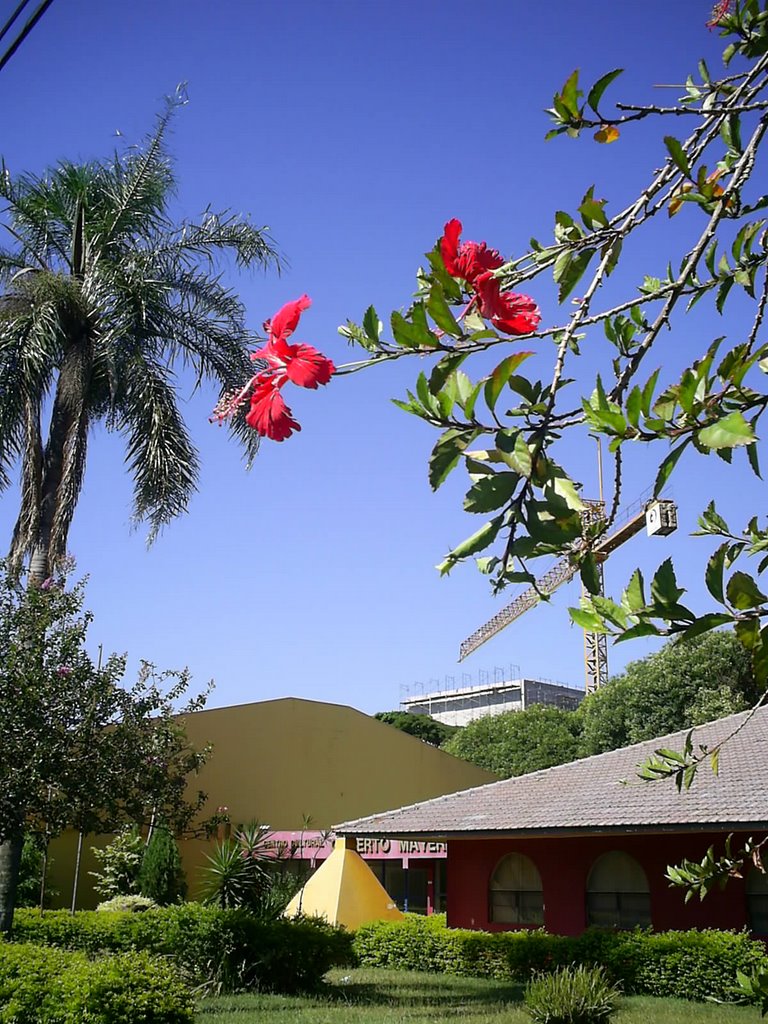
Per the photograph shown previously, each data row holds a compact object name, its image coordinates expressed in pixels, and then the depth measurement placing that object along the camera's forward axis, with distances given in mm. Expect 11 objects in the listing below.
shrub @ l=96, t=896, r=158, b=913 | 17922
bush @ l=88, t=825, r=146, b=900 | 19922
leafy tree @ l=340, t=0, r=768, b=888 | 1318
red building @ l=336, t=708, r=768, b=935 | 13812
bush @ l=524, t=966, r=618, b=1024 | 9789
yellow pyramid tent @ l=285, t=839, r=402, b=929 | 17234
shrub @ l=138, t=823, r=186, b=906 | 19484
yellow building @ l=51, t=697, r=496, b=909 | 21656
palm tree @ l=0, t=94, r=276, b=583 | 13508
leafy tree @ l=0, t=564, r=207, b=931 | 11258
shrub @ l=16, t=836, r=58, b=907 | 19047
